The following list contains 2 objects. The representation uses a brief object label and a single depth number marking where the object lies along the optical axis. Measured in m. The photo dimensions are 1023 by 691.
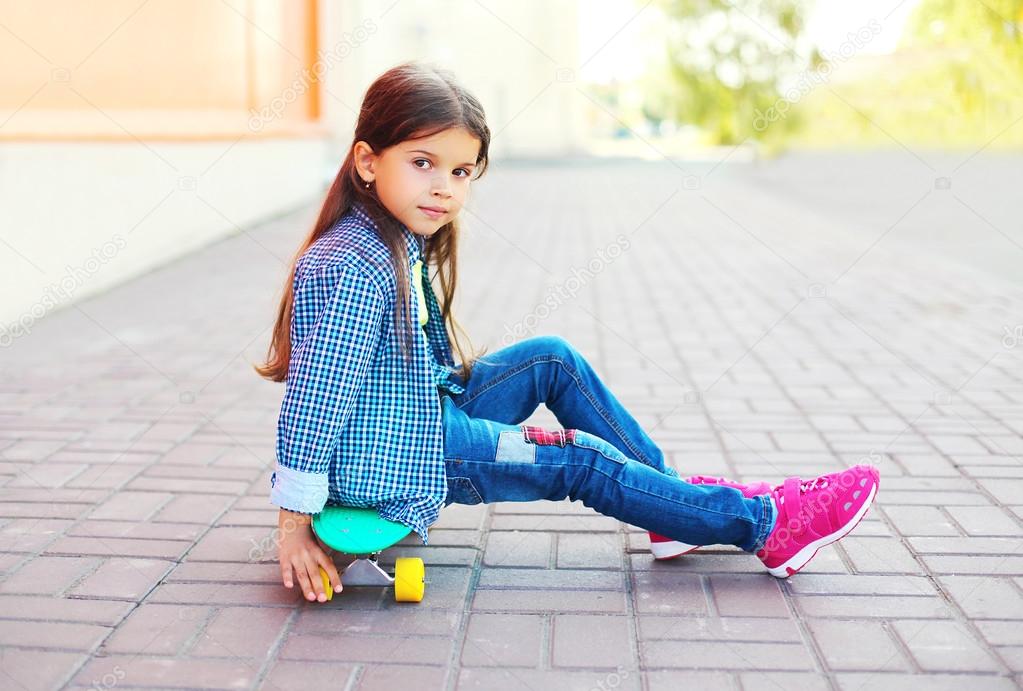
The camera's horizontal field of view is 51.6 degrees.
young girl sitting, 2.11
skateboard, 2.19
